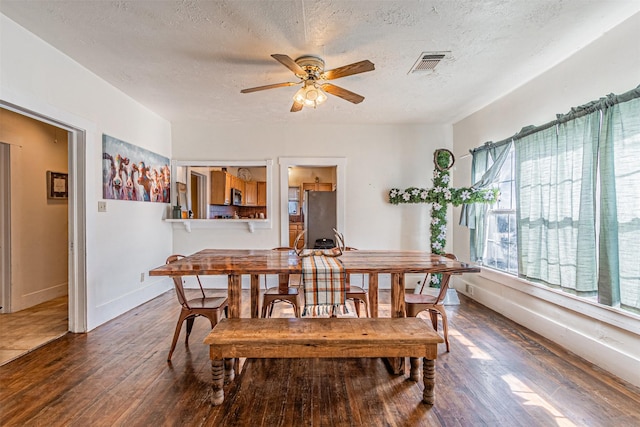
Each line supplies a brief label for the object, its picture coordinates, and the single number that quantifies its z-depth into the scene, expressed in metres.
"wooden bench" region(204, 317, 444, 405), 1.73
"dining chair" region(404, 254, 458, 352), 2.36
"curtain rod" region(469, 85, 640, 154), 2.00
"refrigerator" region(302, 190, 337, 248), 4.55
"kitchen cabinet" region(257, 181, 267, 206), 7.24
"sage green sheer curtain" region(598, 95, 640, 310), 1.98
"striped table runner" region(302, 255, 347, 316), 1.96
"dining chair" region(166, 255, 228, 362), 2.25
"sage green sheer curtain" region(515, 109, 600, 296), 2.28
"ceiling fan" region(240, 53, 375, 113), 2.26
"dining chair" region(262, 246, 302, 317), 2.58
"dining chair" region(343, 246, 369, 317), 2.68
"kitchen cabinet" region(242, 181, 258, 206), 6.77
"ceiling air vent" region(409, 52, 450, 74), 2.52
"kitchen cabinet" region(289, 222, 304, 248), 6.60
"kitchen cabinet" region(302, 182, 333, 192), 7.39
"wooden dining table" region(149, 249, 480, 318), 1.97
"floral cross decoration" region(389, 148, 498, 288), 3.89
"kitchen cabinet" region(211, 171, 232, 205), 5.43
